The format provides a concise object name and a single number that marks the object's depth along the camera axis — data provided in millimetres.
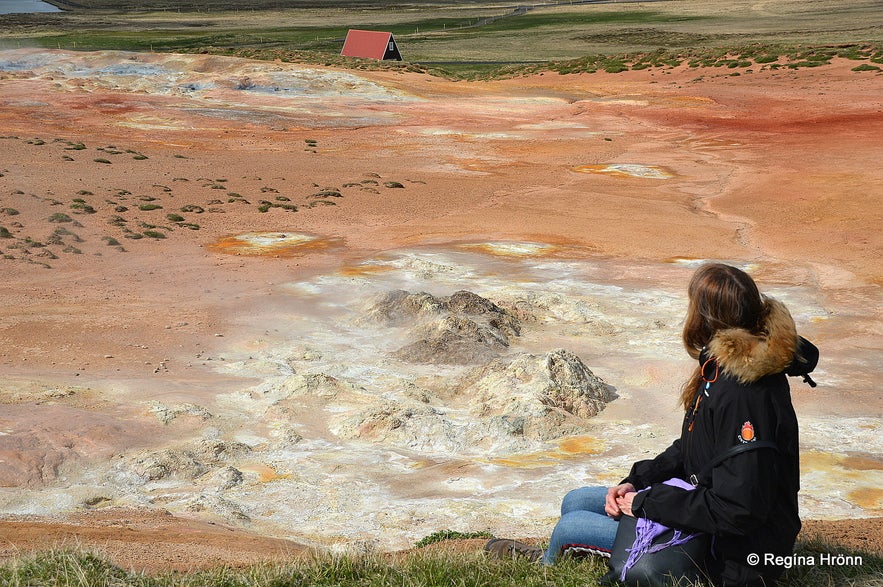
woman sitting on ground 3826
